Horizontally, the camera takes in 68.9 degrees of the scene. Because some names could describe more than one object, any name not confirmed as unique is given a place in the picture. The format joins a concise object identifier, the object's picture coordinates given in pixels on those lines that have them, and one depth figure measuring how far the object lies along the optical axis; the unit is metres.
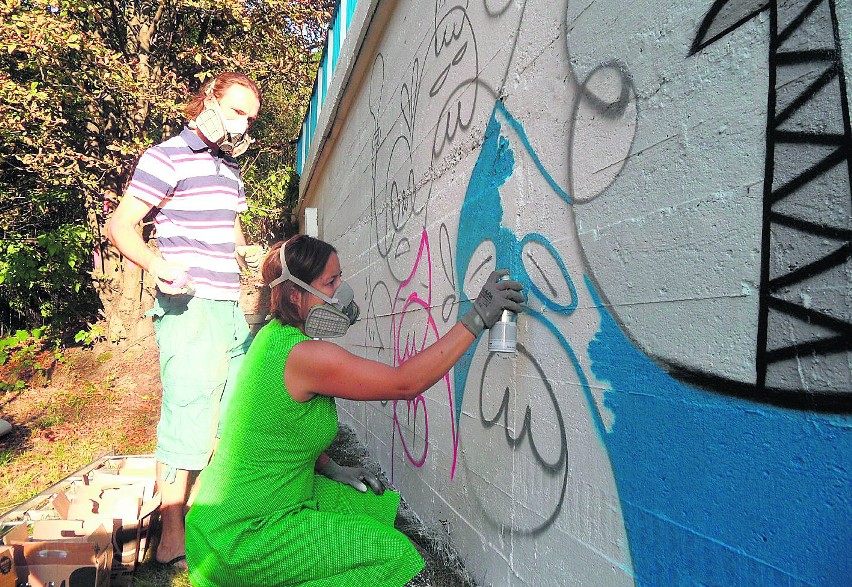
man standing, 2.67
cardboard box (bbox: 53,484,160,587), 2.49
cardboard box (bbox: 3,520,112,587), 2.05
